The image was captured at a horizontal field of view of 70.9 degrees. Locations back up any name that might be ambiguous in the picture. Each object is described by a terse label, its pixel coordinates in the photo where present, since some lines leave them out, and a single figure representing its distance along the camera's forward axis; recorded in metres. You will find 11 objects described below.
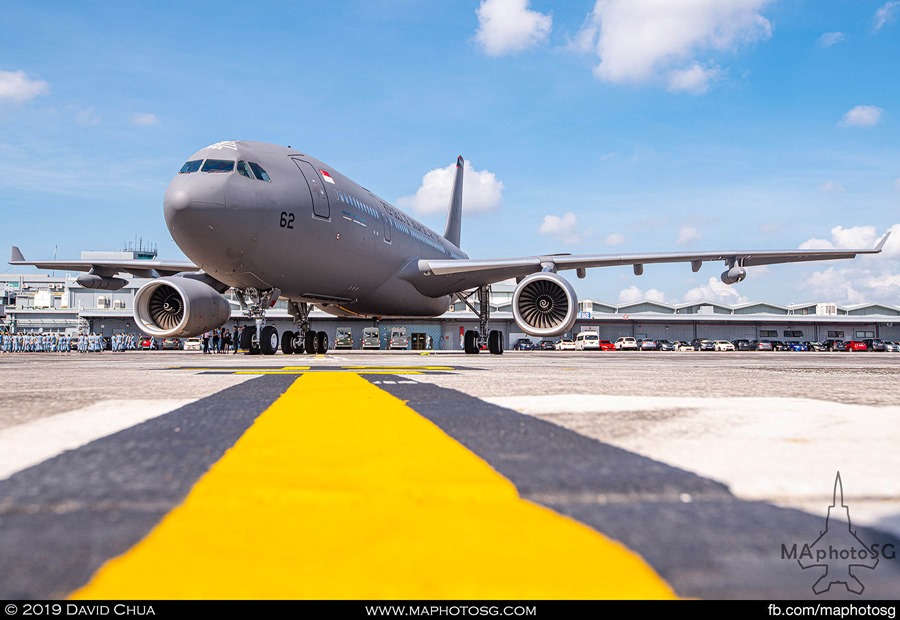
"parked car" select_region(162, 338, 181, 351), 58.77
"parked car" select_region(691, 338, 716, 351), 59.09
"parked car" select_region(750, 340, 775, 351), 61.83
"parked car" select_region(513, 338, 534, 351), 60.48
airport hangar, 57.00
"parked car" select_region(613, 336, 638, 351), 53.19
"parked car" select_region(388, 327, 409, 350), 48.16
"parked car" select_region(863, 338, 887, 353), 59.58
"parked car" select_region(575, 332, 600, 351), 56.38
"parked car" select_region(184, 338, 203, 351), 47.05
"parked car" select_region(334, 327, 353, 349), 48.28
